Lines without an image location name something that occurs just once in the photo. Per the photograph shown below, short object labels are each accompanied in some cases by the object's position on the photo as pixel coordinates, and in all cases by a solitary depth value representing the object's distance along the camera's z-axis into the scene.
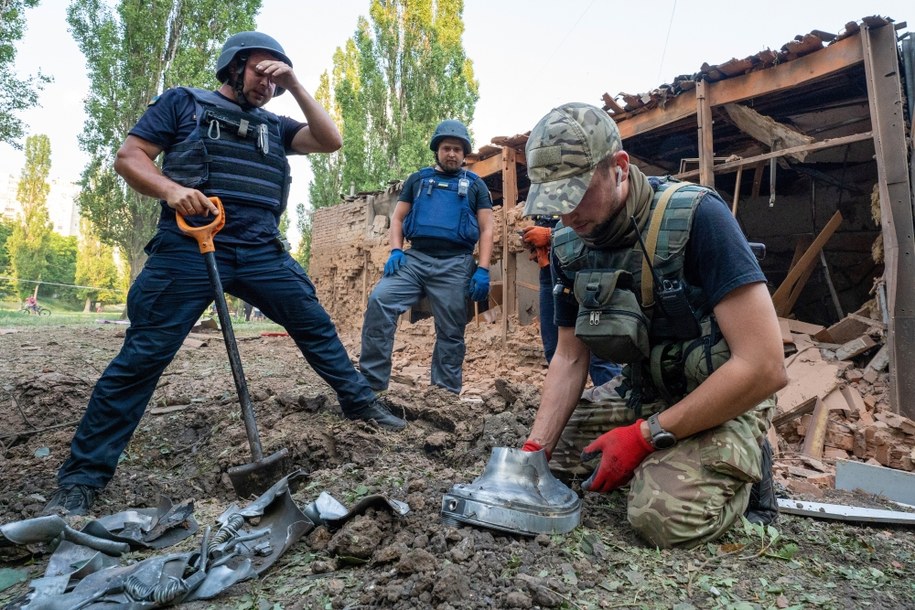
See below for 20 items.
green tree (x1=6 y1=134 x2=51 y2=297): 35.31
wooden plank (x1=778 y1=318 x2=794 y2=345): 5.60
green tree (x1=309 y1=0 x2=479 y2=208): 16.12
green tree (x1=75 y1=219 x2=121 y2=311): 41.62
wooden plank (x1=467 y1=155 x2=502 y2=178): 7.83
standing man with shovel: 2.25
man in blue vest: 3.77
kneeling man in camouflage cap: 1.63
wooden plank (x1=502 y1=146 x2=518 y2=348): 7.31
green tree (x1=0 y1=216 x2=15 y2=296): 36.59
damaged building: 4.70
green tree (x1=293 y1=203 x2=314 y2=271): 21.62
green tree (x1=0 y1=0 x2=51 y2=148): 13.40
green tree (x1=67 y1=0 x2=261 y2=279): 15.43
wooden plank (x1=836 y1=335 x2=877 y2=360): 5.19
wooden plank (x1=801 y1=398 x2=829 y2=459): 4.41
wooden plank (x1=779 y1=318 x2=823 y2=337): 5.80
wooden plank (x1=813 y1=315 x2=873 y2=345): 5.43
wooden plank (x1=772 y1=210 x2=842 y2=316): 6.39
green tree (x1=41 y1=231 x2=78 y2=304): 39.01
